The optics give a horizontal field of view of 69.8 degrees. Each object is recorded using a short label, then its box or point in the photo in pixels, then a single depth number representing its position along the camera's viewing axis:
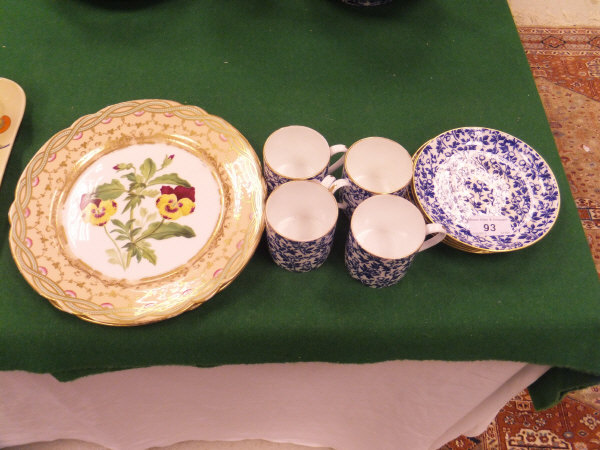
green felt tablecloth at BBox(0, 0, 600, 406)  0.53
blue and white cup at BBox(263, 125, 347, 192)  0.56
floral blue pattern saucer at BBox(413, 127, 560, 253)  0.56
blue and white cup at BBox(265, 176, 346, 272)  0.50
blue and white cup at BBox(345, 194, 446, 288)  0.49
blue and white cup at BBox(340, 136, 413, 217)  0.54
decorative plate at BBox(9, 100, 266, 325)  0.50
